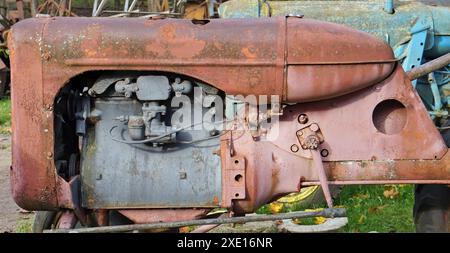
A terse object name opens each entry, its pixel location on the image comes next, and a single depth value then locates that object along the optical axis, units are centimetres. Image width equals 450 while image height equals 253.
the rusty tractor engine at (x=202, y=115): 282
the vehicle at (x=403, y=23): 476
